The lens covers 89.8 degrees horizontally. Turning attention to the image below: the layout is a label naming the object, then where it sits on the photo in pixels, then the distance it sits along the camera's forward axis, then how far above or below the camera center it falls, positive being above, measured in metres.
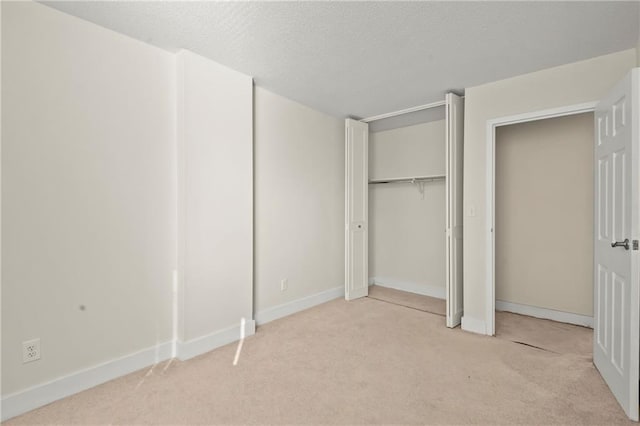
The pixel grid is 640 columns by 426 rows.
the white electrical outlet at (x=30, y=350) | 1.91 -0.83
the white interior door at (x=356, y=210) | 4.23 +0.03
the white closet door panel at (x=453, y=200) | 3.27 +0.13
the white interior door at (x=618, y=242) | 1.83 -0.19
